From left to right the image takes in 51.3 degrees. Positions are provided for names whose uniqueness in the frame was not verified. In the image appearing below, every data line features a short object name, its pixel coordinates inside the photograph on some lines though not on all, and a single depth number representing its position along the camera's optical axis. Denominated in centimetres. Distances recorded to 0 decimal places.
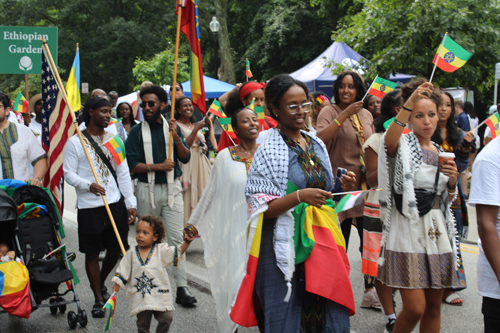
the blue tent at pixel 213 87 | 1897
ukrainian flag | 601
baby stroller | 464
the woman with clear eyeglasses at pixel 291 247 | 286
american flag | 550
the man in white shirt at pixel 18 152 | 535
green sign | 849
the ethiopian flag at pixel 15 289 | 425
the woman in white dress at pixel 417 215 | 358
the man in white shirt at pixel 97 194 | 523
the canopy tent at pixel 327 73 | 1617
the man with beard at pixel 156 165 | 576
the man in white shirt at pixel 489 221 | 288
